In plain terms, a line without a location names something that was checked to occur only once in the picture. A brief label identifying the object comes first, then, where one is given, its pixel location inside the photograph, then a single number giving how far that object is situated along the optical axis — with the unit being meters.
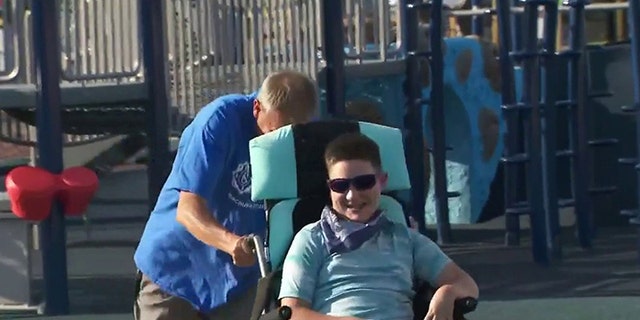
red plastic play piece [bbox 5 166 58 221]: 15.71
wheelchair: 9.40
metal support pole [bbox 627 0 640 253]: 18.85
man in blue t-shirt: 9.32
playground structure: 17.14
